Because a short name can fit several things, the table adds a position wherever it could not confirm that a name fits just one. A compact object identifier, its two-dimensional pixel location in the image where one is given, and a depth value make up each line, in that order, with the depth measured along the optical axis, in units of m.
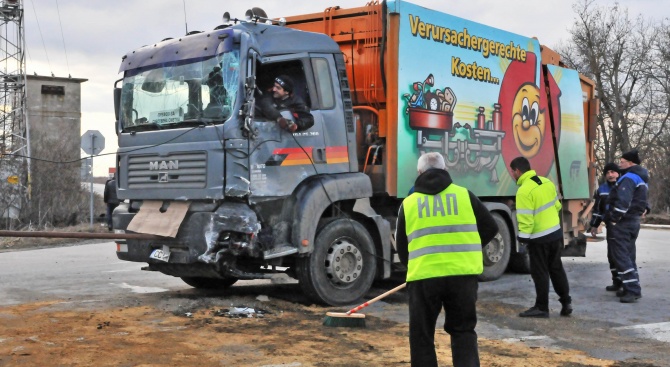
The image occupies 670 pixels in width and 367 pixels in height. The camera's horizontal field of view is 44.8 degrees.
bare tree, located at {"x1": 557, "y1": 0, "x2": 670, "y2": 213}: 38.44
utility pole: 31.03
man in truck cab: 8.50
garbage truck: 8.33
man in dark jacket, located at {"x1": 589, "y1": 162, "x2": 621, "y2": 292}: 10.41
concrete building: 24.17
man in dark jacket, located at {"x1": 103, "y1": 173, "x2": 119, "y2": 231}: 14.23
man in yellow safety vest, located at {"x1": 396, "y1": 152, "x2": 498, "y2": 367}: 5.11
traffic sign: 21.22
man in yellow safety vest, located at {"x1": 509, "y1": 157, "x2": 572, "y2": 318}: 8.73
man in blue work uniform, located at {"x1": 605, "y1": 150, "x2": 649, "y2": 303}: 9.90
